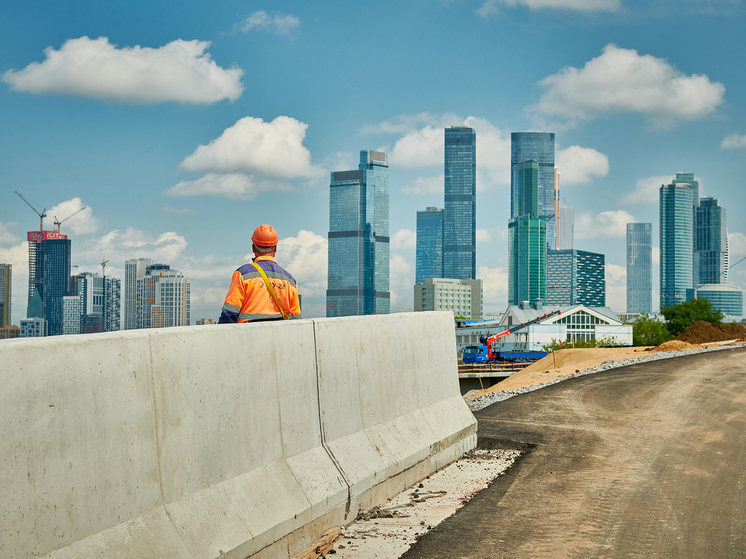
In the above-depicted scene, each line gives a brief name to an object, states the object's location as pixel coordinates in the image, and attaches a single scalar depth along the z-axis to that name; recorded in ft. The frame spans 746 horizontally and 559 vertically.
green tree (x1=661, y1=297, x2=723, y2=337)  296.71
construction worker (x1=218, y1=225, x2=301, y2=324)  19.20
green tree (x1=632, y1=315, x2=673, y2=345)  289.25
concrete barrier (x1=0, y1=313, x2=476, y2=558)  10.00
